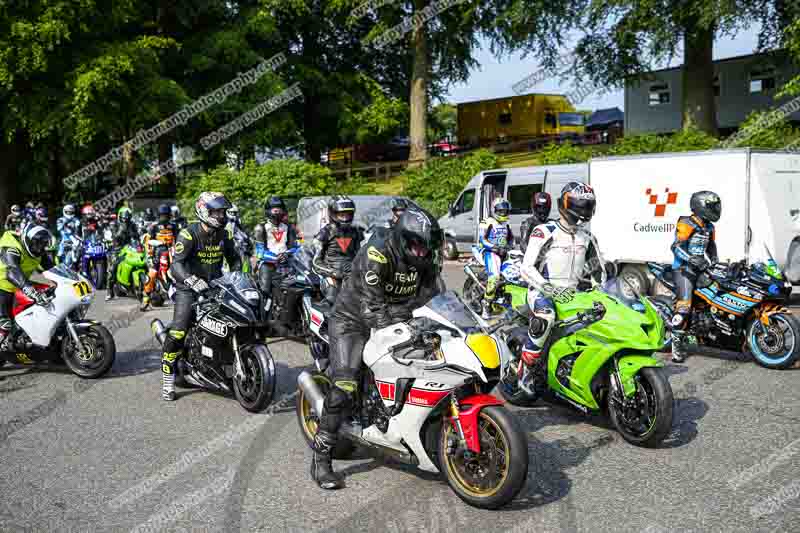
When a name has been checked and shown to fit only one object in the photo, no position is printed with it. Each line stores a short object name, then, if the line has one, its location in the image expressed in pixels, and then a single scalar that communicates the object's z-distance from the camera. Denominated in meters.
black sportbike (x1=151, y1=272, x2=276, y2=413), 6.97
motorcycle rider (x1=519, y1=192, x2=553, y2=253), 10.23
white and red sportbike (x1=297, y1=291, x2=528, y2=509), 4.54
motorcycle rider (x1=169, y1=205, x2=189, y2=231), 15.28
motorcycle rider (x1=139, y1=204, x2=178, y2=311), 14.28
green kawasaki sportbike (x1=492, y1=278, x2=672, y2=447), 5.74
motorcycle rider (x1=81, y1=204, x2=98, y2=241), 17.62
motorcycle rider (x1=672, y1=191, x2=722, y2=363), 8.58
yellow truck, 40.84
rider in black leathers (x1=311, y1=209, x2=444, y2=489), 4.89
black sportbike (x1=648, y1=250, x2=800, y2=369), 8.27
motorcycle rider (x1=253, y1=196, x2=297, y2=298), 11.45
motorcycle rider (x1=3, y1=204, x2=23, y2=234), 19.10
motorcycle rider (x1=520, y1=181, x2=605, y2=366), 6.30
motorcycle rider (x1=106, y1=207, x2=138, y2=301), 17.47
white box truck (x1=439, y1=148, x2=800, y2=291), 11.86
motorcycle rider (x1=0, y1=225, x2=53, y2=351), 8.37
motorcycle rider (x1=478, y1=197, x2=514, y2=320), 12.01
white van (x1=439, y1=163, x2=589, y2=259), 17.57
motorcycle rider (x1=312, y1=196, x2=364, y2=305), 9.36
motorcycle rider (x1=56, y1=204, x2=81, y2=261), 18.34
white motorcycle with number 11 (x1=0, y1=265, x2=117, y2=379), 8.47
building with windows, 40.34
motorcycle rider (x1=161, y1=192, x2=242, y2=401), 7.50
